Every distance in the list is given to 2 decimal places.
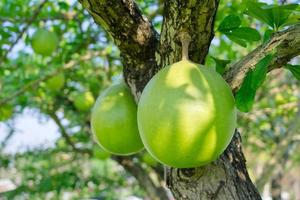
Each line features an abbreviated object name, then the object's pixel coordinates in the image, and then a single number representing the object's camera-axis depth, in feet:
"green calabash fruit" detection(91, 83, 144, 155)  4.49
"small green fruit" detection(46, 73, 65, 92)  9.78
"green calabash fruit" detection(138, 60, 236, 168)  3.28
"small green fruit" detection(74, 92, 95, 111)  10.46
